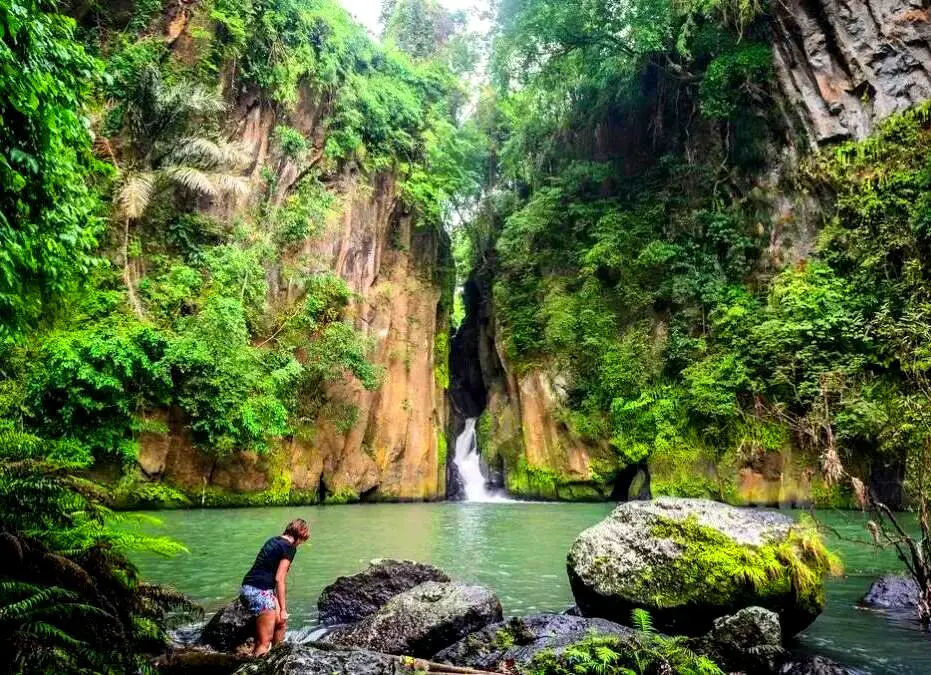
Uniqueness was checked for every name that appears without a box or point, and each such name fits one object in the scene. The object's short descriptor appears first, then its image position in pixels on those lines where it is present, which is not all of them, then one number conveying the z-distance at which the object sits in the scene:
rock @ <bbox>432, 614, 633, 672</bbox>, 4.86
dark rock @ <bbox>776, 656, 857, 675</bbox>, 4.77
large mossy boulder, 5.82
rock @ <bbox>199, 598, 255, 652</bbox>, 5.36
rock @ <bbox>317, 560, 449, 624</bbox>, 6.48
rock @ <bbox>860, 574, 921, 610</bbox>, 6.99
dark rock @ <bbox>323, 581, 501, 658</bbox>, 5.28
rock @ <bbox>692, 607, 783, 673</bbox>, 4.85
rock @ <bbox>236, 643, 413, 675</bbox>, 3.46
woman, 5.00
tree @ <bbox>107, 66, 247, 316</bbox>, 16.95
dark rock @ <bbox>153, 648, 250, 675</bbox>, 3.97
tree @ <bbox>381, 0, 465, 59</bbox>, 31.17
